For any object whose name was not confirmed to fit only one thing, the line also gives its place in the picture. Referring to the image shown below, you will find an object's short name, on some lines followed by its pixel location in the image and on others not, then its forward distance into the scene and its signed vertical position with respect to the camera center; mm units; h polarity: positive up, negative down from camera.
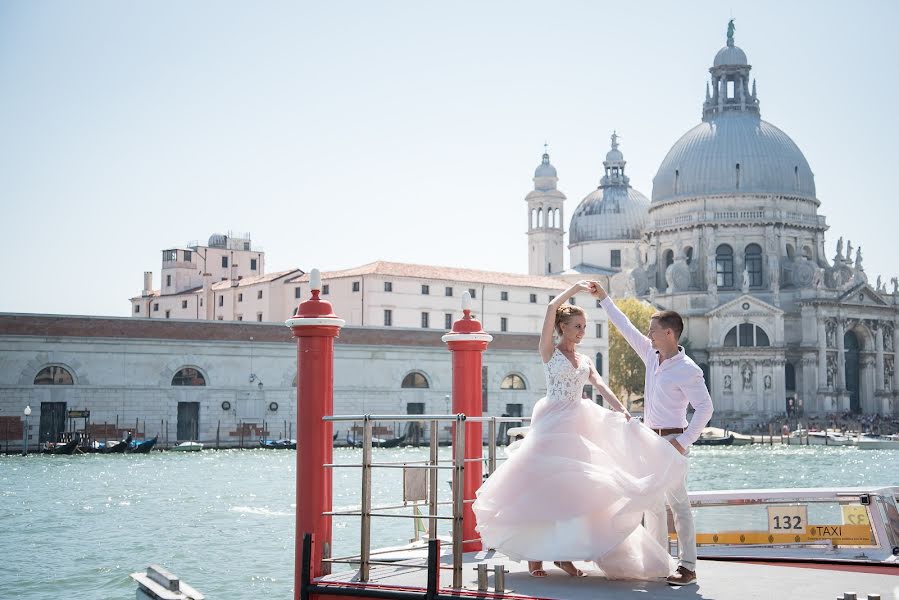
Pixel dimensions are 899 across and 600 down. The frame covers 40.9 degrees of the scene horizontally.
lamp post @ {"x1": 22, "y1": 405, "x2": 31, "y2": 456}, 42188 +112
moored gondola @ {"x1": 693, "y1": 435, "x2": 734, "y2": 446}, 59062 +18
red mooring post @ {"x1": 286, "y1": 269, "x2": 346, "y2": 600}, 7742 +119
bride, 6676 -225
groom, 6996 +241
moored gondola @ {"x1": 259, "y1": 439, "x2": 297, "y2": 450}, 46969 -131
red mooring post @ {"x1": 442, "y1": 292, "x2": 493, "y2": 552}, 9086 +565
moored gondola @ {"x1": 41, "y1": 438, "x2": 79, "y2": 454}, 42156 -269
